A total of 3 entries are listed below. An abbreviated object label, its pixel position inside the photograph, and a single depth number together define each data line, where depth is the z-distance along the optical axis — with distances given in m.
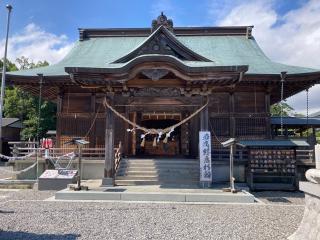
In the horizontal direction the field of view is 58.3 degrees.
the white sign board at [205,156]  10.71
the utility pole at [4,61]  15.22
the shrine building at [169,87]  10.62
